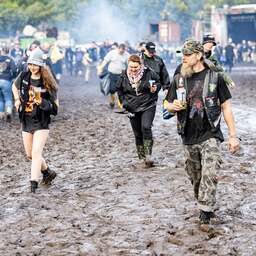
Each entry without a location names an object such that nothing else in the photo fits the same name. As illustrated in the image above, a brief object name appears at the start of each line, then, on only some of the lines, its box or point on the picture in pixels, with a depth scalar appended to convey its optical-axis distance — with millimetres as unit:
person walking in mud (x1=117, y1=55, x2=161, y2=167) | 10141
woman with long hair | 8742
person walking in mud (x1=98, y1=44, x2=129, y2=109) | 18078
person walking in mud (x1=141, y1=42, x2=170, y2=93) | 10758
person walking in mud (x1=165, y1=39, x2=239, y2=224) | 6859
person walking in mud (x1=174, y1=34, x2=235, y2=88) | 10305
